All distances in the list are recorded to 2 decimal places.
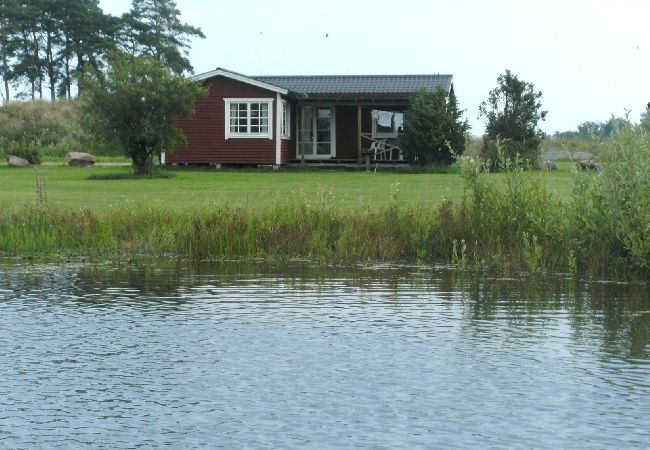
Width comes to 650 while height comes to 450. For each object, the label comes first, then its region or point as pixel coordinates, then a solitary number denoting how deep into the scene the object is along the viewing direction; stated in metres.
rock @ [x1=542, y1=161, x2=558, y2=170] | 45.71
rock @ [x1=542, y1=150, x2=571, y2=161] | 58.32
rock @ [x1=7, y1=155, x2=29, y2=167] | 44.66
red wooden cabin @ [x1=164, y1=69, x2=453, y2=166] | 45.53
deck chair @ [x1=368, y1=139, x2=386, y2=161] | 47.12
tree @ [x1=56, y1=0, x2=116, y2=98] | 74.25
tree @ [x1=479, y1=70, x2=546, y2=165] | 45.81
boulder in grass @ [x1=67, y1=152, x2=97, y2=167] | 46.25
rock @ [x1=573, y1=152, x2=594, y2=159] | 53.67
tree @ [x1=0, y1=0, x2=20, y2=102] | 72.50
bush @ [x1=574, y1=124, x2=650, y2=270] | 17.05
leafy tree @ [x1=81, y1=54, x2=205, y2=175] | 38.62
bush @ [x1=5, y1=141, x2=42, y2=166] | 46.59
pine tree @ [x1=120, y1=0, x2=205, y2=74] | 76.06
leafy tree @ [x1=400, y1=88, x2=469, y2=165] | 42.81
